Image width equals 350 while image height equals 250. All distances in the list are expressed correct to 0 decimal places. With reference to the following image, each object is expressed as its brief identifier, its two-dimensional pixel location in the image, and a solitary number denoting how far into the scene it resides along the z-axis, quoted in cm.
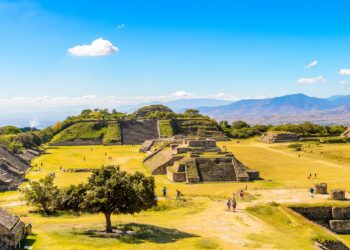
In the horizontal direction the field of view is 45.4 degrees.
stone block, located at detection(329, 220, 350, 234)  3919
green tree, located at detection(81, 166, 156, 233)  2978
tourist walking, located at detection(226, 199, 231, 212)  3856
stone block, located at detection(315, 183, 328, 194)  4612
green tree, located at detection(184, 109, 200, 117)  17418
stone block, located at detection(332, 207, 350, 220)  4006
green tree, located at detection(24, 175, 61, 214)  3669
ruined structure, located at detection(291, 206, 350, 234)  3981
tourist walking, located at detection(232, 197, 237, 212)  3844
